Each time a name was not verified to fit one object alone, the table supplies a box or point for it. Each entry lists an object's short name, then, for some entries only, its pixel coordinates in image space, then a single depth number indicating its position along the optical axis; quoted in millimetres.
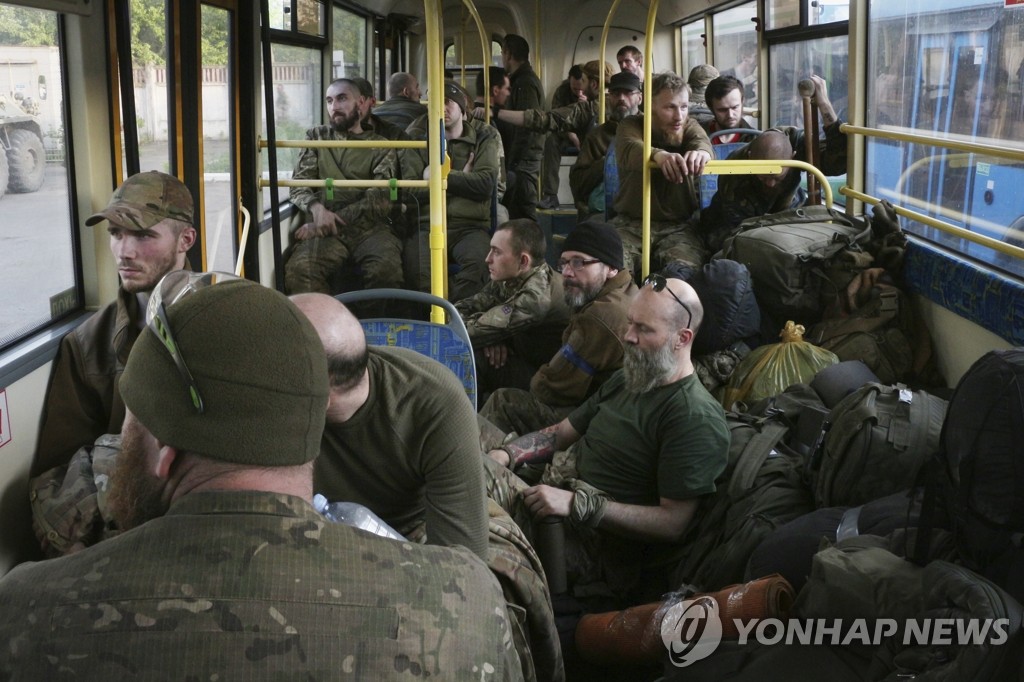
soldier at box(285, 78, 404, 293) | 5844
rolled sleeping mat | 2471
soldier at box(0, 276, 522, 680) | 1074
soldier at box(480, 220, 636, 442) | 3908
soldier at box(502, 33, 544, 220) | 9109
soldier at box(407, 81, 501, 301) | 6125
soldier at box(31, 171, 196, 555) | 2920
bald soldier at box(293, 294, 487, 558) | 2115
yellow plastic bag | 4133
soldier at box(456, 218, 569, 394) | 4598
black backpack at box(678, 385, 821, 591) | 3016
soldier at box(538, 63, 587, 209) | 10052
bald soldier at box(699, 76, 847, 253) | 5590
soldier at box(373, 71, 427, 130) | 7398
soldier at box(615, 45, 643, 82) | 9609
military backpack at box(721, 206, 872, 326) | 4691
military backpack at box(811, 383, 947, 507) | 2895
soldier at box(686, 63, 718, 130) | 8766
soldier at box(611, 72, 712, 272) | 5531
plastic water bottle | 1554
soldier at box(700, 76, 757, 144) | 6848
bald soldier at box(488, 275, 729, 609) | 3152
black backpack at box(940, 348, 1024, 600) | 2020
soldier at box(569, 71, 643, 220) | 7484
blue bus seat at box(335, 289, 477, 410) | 3115
